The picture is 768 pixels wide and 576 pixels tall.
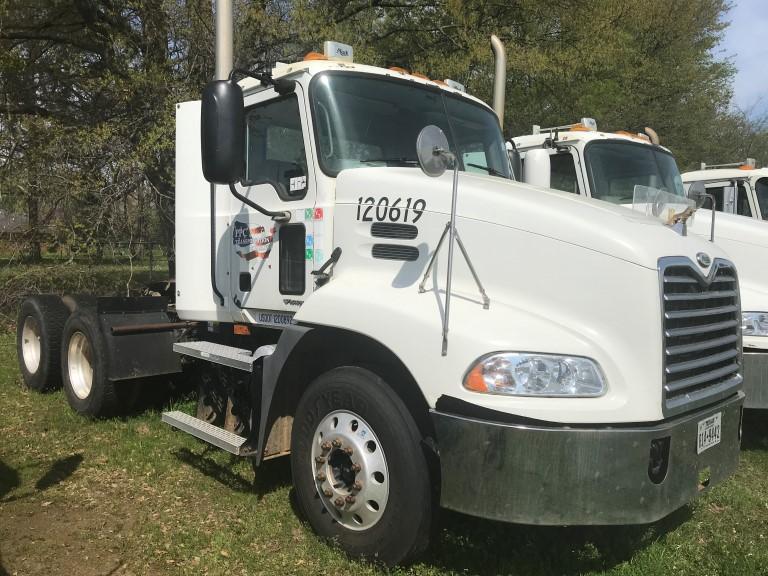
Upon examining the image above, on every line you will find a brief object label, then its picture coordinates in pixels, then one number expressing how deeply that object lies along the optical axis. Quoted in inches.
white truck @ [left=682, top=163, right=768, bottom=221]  331.0
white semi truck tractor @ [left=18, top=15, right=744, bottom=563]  114.8
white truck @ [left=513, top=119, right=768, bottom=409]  205.6
